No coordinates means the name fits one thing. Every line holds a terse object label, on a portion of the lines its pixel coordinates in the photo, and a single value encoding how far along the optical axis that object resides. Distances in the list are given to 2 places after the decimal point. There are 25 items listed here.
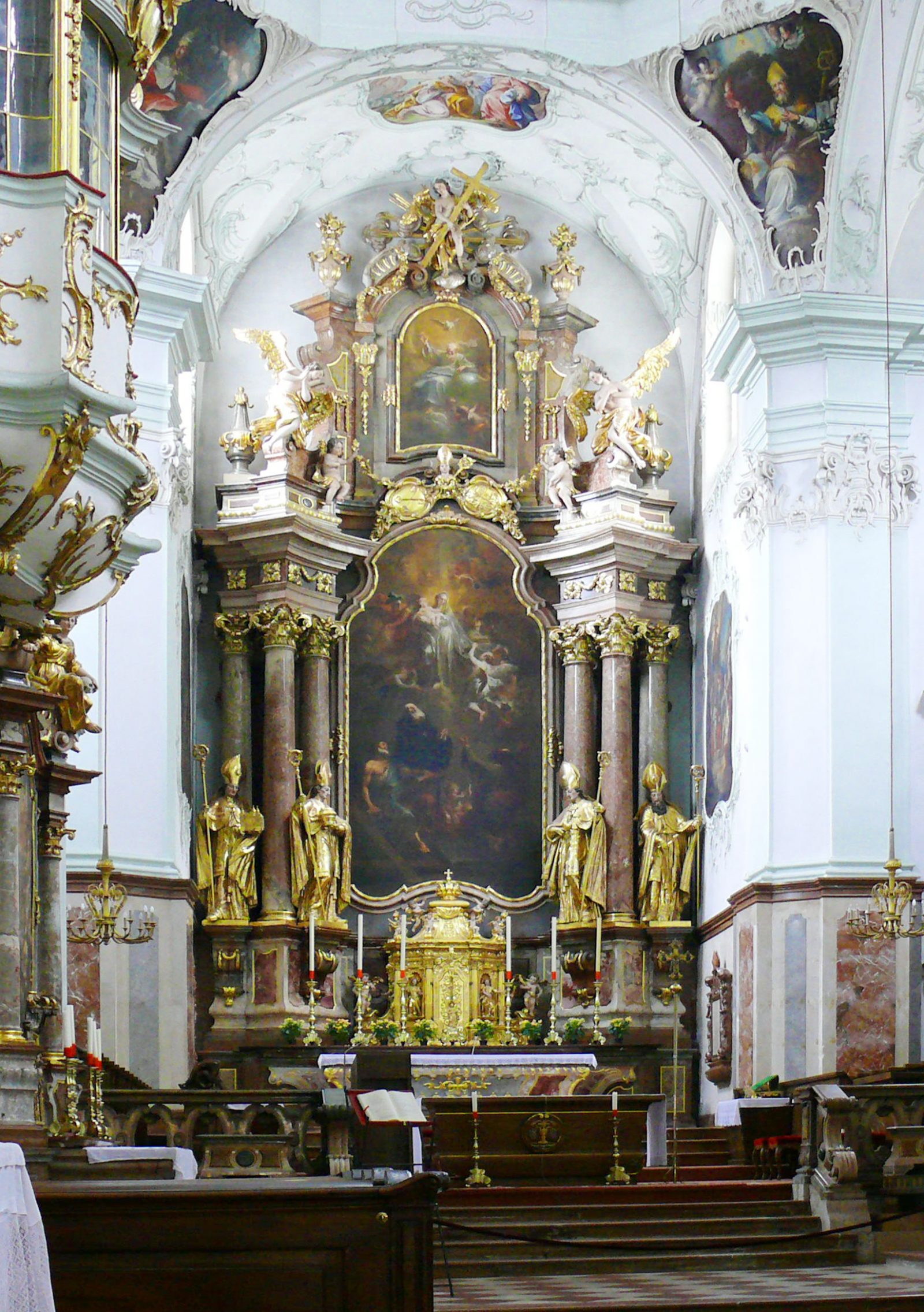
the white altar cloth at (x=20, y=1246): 7.72
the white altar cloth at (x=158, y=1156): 12.34
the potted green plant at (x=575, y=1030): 22.25
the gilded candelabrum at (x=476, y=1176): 16.83
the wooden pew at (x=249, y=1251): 8.91
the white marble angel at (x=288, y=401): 23.39
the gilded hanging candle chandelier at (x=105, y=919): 16.72
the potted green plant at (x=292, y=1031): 21.78
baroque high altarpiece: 22.77
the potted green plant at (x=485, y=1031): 21.78
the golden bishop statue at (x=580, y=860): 22.98
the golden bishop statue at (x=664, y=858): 23.05
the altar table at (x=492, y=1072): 20.38
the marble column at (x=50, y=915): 13.23
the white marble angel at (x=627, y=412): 23.88
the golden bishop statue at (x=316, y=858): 22.64
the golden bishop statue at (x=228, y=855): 22.47
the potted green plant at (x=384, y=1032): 21.94
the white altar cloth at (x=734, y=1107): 18.59
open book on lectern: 10.51
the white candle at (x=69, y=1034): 13.16
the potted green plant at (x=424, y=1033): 22.14
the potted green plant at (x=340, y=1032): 21.97
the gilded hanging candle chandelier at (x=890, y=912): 17.62
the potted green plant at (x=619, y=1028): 22.16
